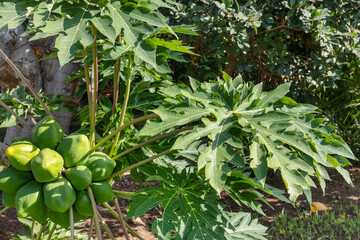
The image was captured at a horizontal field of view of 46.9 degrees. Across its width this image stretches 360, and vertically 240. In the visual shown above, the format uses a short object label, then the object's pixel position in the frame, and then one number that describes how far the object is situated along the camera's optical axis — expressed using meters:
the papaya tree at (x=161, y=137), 1.37
